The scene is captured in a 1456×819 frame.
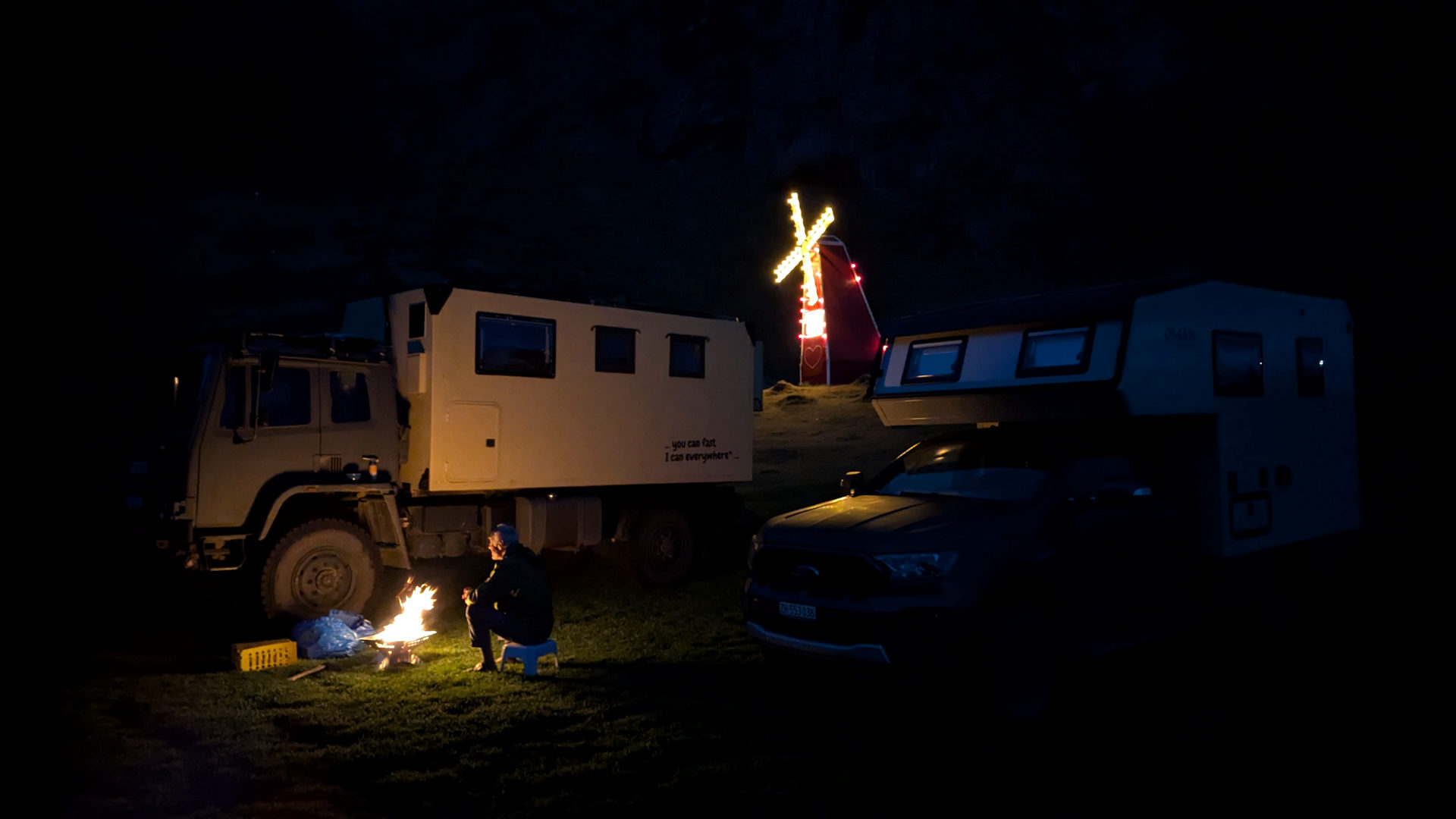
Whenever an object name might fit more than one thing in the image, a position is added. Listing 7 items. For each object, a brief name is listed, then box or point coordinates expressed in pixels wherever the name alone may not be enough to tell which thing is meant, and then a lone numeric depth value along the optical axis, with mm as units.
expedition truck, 9719
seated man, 8133
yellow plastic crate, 8453
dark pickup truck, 6148
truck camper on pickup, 6297
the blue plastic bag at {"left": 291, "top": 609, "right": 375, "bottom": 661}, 8914
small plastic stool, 8062
